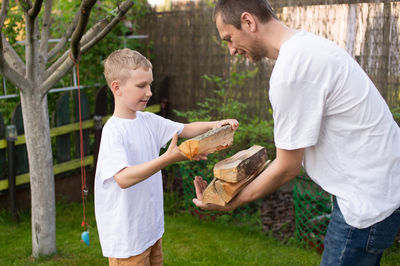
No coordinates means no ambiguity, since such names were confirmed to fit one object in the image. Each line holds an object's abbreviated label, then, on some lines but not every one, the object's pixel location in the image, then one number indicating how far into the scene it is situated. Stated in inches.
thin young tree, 138.5
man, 68.4
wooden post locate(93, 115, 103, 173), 208.5
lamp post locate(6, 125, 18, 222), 180.1
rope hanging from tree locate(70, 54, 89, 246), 133.0
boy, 96.8
